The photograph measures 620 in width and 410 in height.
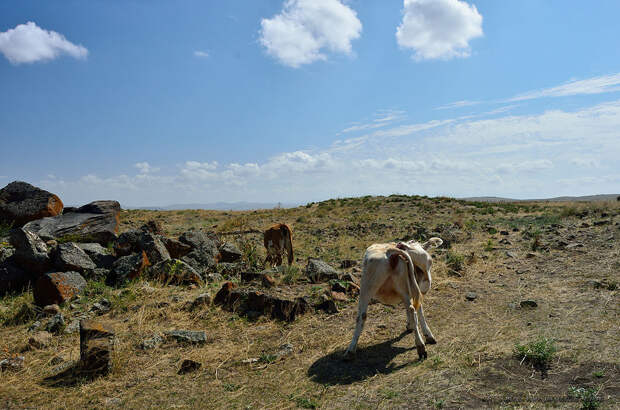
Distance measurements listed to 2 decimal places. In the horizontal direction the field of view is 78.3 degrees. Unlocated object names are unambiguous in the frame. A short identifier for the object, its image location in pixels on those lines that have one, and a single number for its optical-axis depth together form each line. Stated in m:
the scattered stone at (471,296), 6.79
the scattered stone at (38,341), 5.45
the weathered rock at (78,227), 9.97
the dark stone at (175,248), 9.42
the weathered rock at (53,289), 6.96
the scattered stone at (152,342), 5.31
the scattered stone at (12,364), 4.82
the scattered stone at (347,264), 9.39
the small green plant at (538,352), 4.05
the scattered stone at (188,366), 4.68
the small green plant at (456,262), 8.80
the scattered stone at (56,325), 5.92
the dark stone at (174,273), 8.09
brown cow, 10.39
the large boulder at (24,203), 10.77
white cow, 4.63
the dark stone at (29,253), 7.94
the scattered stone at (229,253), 10.20
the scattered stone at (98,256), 8.66
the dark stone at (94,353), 4.57
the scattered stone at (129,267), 8.00
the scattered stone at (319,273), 7.92
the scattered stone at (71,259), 7.80
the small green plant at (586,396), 3.11
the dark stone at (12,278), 7.70
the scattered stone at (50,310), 6.58
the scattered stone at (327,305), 6.51
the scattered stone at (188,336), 5.46
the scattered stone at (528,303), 6.13
